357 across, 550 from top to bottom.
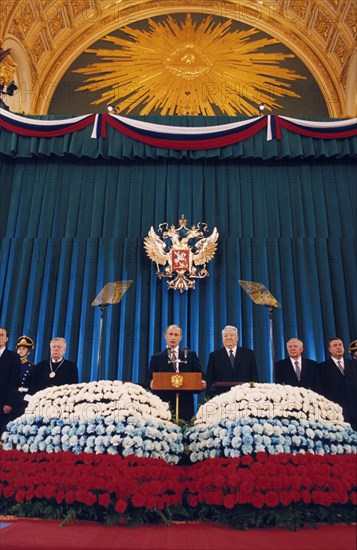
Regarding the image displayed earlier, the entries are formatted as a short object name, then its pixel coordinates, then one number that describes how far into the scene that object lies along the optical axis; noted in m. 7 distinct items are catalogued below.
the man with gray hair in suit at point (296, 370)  4.81
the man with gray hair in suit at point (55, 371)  4.95
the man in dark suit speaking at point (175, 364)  4.32
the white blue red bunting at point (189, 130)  7.34
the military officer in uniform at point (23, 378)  4.78
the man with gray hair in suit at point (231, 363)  4.83
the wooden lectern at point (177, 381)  3.37
